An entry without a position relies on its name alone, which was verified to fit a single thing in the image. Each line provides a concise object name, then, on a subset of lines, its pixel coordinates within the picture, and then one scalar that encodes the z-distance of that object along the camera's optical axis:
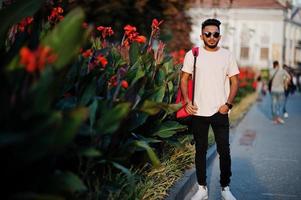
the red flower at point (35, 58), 3.35
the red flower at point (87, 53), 5.22
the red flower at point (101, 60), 5.15
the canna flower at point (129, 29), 6.73
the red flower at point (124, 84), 5.23
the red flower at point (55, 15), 6.02
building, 64.50
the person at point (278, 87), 17.39
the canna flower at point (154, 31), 6.77
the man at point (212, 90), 6.14
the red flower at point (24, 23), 5.21
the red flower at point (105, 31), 6.78
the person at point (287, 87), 17.80
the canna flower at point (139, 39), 6.78
